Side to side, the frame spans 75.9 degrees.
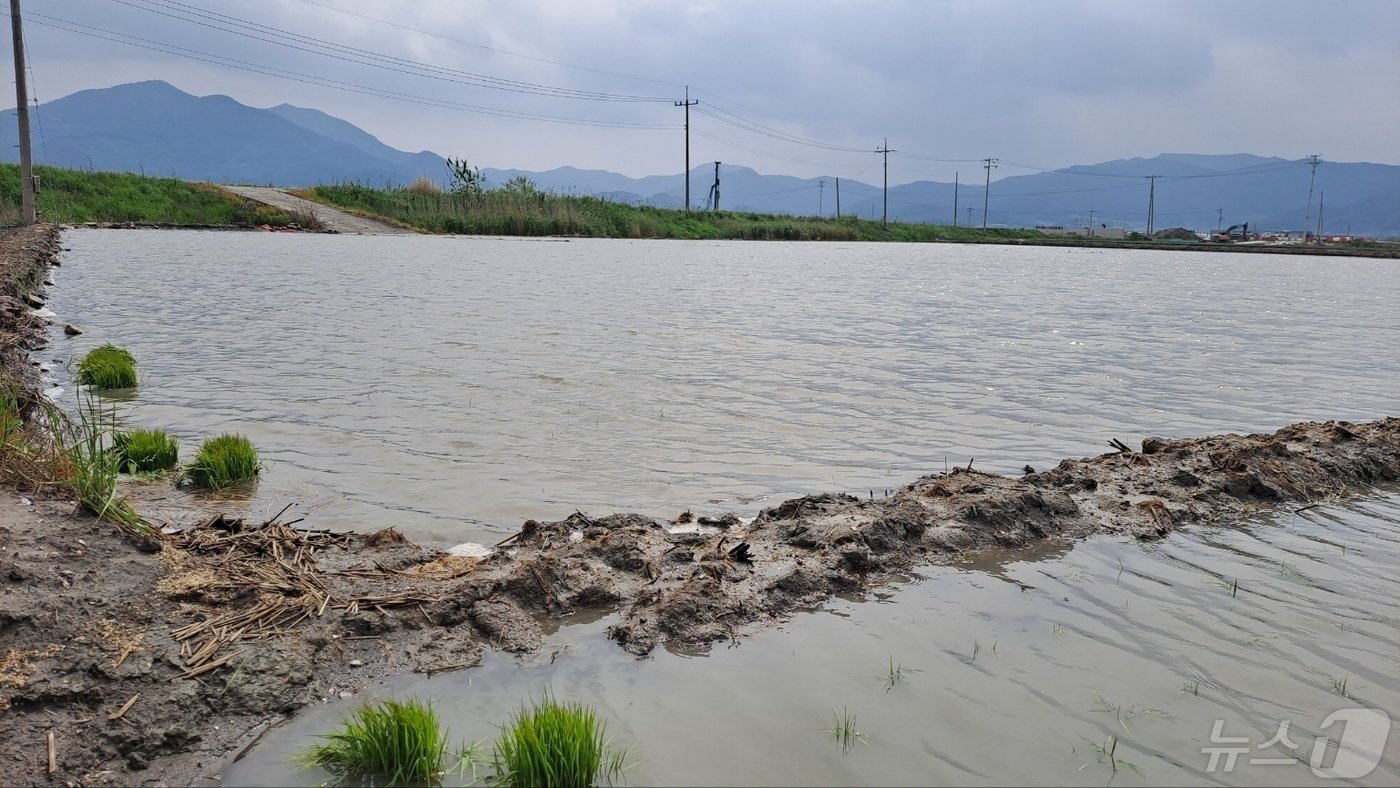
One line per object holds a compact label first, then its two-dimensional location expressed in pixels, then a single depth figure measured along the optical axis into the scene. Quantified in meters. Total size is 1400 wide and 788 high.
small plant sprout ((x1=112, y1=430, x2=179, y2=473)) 7.07
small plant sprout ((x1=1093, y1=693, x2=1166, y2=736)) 3.70
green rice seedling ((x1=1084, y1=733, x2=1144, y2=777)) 3.39
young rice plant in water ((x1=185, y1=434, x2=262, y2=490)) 6.85
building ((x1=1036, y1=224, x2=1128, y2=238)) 123.28
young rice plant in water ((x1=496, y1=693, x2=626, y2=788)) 3.09
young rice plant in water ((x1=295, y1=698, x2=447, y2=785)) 3.18
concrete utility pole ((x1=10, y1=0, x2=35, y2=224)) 32.88
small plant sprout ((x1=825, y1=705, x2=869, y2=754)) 3.52
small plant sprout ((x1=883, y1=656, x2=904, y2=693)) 3.98
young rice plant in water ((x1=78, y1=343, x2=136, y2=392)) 10.32
